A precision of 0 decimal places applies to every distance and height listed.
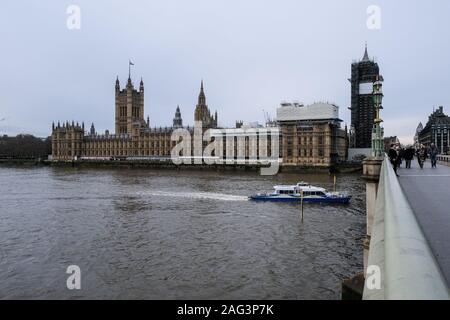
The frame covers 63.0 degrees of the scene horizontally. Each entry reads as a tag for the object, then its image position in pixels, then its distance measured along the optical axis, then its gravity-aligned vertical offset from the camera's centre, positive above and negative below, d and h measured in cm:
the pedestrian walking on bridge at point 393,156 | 1665 -4
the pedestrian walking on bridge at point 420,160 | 2093 -29
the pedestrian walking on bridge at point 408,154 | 2217 +7
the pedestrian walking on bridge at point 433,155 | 2180 -3
